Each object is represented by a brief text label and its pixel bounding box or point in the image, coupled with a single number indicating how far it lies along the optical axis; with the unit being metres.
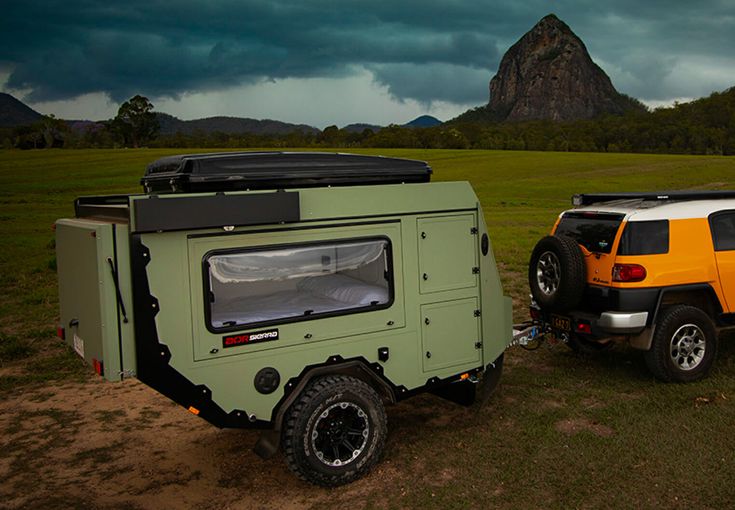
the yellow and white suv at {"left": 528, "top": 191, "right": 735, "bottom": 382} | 8.11
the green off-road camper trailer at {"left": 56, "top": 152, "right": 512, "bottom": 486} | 5.54
